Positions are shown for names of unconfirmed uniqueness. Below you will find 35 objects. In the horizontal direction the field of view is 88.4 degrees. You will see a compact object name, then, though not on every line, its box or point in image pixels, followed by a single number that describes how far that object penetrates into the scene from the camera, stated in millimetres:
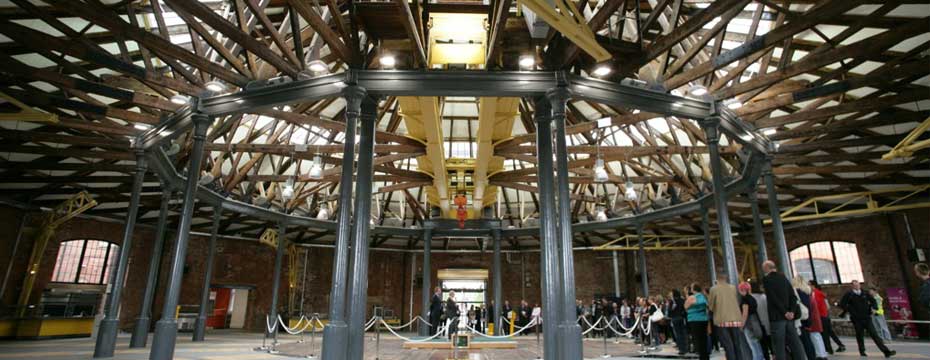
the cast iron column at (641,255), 18406
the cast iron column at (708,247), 14565
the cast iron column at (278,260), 17716
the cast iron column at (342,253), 7184
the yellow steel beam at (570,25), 5930
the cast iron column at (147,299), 11781
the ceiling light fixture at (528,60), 8562
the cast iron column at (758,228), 12516
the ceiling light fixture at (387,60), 8461
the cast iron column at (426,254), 19325
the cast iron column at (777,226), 11164
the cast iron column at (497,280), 18578
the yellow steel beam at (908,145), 9091
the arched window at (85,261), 18938
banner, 16812
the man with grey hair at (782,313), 7043
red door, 24297
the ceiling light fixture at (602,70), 8868
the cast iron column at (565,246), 7164
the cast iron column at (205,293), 15023
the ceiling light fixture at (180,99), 9922
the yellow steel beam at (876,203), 14751
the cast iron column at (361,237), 7586
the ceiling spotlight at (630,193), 13638
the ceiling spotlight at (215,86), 9048
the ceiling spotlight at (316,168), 11484
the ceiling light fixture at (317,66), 8555
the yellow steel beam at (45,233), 16031
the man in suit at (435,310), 16141
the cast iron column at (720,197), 9328
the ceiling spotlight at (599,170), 11328
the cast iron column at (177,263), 8297
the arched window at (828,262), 19328
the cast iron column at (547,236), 7500
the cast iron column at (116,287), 9875
